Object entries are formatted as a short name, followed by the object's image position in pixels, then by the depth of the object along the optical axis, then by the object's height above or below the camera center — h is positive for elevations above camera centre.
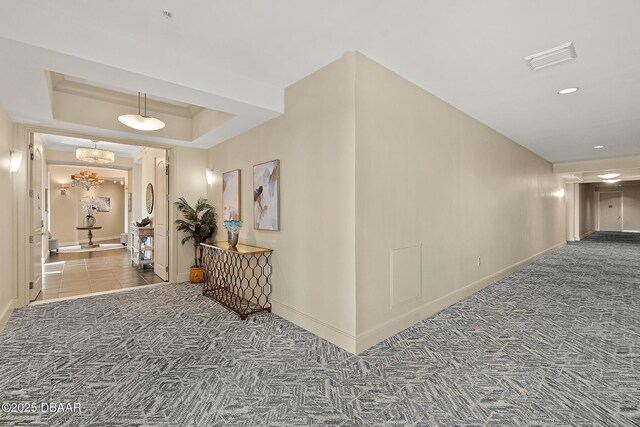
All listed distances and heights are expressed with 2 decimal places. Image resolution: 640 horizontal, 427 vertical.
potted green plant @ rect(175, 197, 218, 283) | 5.47 -0.23
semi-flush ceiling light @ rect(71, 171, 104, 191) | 10.34 +1.17
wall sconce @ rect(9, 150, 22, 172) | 4.00 +0.71
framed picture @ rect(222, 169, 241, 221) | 4.85 +0.28
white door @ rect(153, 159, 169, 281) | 5.82 -0.23
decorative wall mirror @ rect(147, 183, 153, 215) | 7.02 +0.34
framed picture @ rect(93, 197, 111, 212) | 12.55 +0.37
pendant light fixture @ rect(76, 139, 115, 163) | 6.71 +1.30
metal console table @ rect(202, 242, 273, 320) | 4.08 -1.00
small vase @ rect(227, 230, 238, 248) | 4.26 -0.37
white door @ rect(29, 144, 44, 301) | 4.41 -0.24
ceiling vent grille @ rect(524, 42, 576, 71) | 2.90 +1.57
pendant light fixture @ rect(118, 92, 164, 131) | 4.02 +1.23
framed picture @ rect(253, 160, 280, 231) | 3.89 +0.23
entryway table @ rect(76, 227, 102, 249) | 11.12 -1.03
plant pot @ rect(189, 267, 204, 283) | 5.60 -1.16
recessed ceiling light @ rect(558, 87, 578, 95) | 3.83 +1.57
